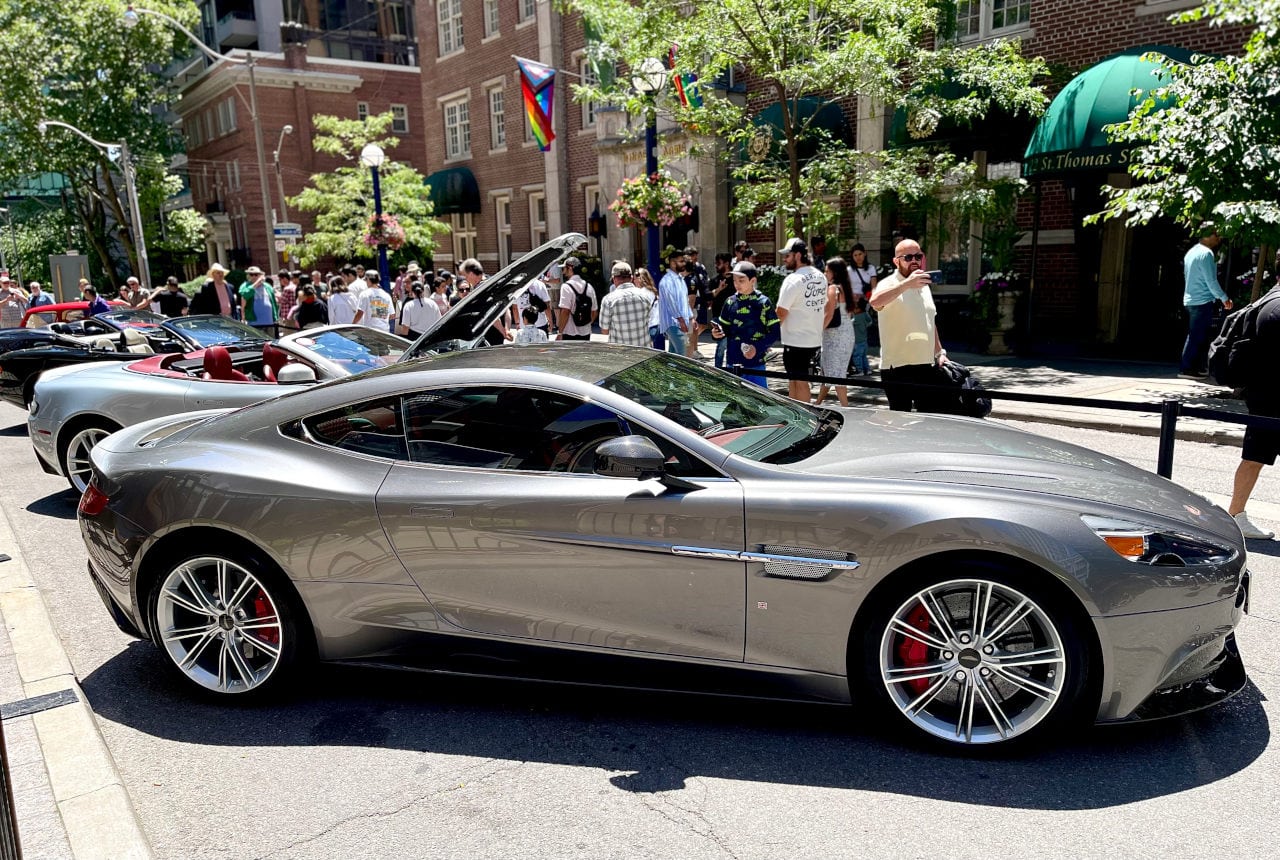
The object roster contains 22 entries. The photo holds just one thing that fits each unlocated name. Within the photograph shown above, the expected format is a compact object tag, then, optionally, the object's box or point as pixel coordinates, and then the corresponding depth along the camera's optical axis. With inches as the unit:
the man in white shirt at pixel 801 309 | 355.3
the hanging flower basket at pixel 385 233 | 856.3
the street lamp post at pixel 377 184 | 840.3
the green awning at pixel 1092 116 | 508.7
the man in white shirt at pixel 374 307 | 538.6
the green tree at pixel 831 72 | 538.3
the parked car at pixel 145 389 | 276.4
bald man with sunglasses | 269.7
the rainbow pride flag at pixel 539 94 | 789.9
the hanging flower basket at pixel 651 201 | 542.0
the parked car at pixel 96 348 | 391.5
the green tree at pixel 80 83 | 1353.3
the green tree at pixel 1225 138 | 365.7
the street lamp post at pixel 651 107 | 502.3
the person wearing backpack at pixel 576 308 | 486.0
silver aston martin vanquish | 124.5
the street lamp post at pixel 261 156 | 955.3
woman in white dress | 405.4
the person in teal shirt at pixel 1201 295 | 444.5
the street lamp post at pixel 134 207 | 1112.2
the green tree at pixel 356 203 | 1140.5
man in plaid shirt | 412.5
